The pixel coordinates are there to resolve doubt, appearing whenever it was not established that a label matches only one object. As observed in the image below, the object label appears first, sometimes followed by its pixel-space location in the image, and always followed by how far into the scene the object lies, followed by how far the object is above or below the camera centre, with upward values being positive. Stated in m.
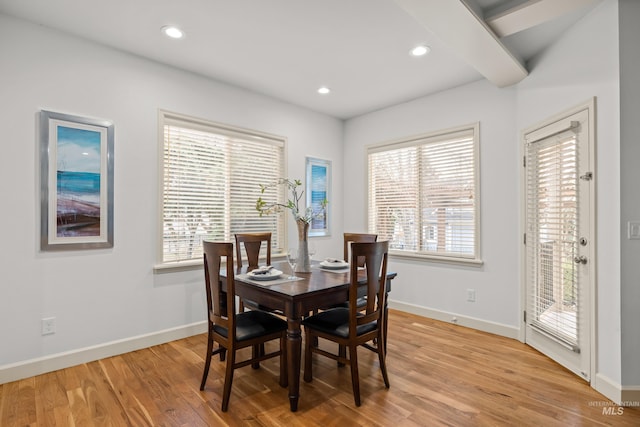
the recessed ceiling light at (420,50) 2.95 +1.49
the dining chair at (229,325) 2.15 -0.79
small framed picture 4.69 +0.33
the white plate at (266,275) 2.48 -0.47
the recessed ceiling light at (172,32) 2.66 +1.49
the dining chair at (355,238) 3.40 -0.26
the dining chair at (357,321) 2.21 -0.78
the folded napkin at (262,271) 2.58 -0.45
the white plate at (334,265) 2.95 -0.46
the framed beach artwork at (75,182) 2.61 +0.26
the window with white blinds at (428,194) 3.77 +0.25
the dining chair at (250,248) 3.29 -0.35
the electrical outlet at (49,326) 2.61 -0.89
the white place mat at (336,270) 2.83 -0.50
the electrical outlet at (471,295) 3.69 -0.92
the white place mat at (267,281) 2.38 -0.50
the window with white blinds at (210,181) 3.35 +0.36
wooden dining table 2.10 -0.57
